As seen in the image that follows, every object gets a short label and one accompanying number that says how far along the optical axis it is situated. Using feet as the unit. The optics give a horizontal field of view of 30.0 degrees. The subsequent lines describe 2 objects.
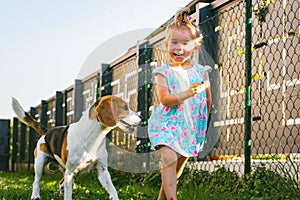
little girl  11.05
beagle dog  15.19
